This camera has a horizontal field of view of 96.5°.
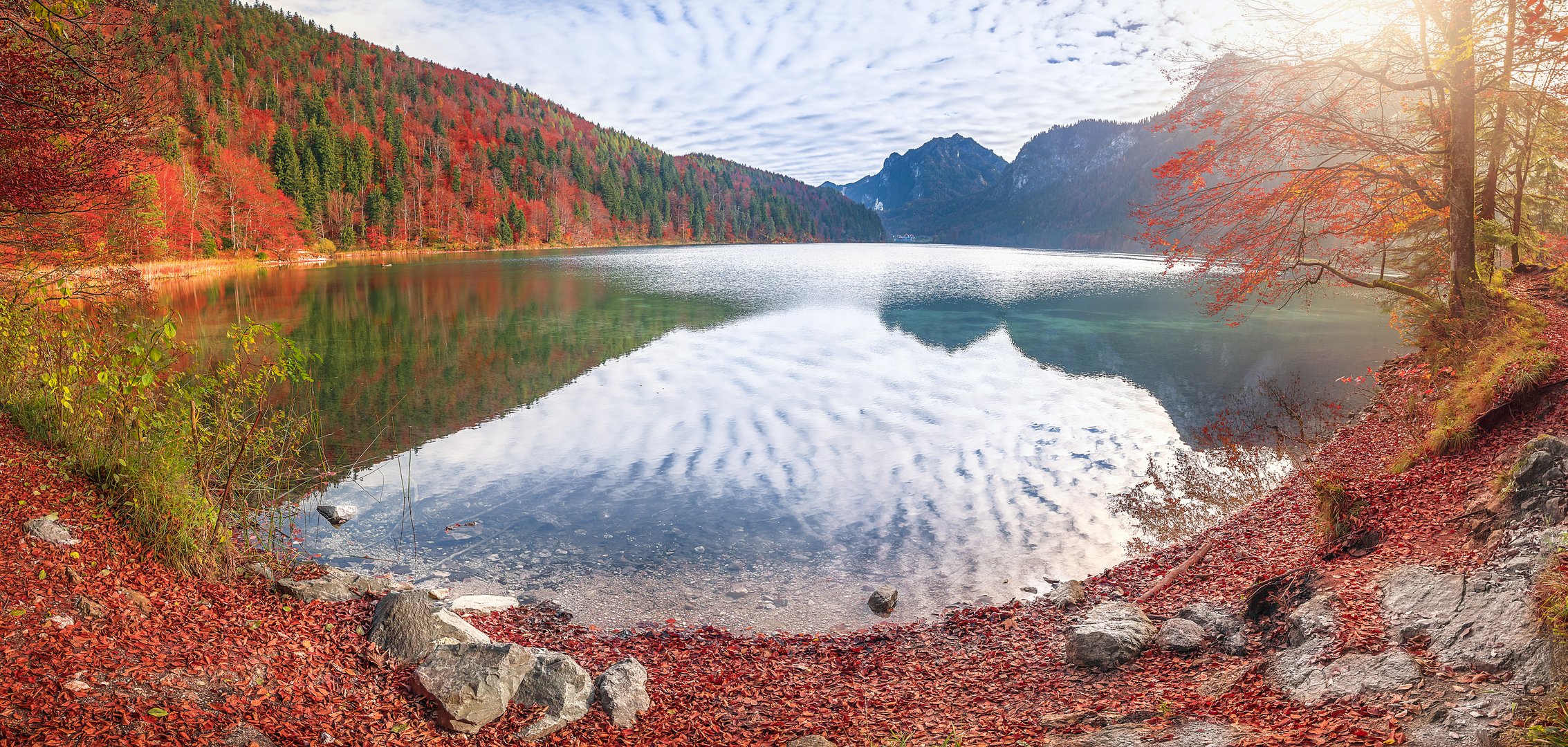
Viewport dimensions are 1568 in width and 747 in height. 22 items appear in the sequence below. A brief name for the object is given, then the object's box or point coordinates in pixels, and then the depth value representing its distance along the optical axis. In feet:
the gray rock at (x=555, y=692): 19.12
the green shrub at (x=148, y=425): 22.57
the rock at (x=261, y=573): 24.43
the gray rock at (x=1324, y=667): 16.81
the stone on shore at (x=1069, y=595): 30.19
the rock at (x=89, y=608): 17.57
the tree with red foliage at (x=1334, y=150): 32.48
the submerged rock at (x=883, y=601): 31.12
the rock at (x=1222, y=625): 21.89
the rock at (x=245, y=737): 14.76
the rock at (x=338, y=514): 38.24
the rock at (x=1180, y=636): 22.62
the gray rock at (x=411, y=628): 20.90
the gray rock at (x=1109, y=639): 22.97
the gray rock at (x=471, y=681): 18.16
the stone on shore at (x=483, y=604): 28.89
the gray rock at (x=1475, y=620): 15.42
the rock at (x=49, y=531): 20.20
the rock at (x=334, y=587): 23.99
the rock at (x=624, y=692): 19.95
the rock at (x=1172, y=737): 16.35
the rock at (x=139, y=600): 18.90
